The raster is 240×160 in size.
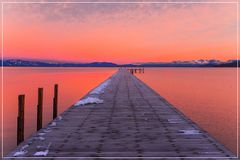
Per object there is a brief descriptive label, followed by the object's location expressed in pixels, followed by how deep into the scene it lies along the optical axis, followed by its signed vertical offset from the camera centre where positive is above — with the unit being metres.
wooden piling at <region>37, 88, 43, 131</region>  14.36 -1.54
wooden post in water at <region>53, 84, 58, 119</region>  17.98 -1.74
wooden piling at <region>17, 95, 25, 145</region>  11.46 -1.68
